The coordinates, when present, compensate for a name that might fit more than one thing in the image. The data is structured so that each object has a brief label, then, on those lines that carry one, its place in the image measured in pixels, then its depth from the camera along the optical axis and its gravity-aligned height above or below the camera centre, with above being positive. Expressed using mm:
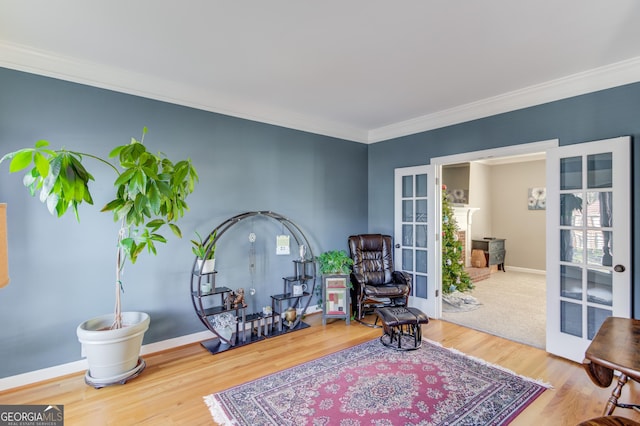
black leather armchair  4016 -962
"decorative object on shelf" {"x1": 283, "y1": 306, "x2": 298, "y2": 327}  3791 -1317
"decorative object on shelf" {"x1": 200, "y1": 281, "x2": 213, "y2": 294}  3245 -827
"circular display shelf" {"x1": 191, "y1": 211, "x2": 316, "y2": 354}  3285 -1093
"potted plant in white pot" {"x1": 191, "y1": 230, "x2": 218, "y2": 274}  3207 -445
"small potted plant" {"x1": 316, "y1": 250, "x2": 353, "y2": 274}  4062 -715
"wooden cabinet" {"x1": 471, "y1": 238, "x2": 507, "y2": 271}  7117 -974
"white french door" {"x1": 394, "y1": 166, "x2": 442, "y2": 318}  4270 -359
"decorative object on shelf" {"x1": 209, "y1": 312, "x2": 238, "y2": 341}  3295 -1234
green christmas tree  4891 -876
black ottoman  3129 -1206
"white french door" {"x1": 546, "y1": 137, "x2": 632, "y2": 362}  2723 -326
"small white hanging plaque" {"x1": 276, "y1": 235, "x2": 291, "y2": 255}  4031 -461
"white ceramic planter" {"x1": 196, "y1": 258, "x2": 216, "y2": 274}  3271 -610
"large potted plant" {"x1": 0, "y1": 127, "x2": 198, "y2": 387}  2164 +37
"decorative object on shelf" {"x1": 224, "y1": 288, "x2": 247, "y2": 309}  3376 -1009
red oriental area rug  2156 -1468
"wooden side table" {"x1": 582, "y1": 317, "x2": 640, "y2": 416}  1372 -703
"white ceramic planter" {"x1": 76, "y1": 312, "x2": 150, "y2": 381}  2455 -1132
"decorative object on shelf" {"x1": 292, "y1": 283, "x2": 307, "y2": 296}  3934 -1039
